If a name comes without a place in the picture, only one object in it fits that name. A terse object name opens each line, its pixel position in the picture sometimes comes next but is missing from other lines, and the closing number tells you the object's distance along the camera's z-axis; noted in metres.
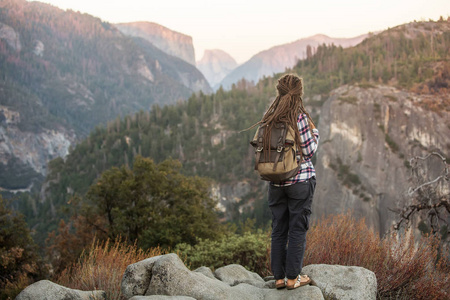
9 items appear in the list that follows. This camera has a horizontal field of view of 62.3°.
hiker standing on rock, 4.82
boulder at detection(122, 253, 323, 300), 4.98
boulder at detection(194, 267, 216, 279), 6.50
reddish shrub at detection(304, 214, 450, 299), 5.38
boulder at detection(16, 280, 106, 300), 5.03
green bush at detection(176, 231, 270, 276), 8.71
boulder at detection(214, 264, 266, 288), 6.26
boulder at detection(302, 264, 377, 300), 5.02
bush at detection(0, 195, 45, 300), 14.55
